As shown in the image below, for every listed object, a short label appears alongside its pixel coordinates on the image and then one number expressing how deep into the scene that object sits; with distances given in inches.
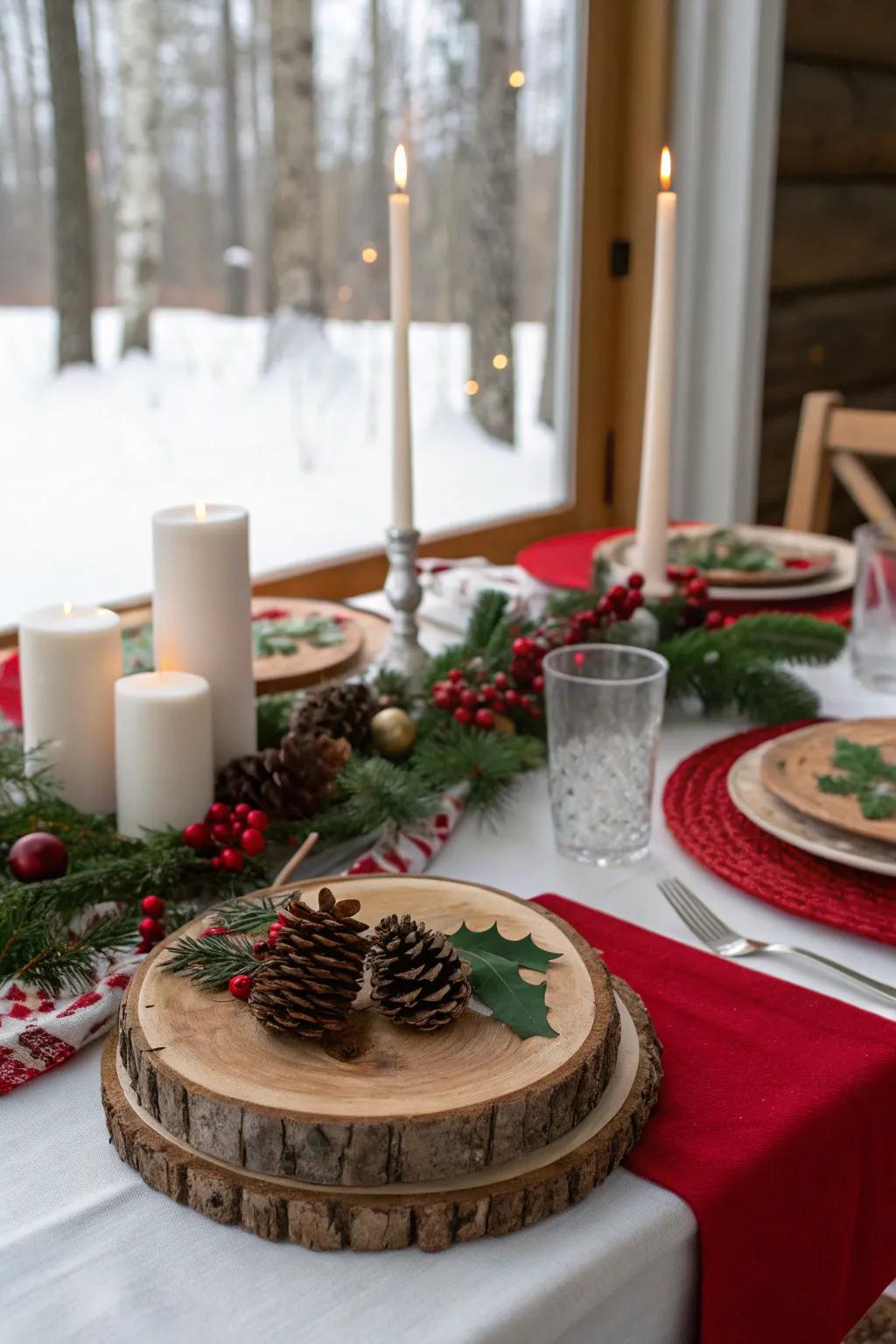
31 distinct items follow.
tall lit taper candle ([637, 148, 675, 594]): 43.8
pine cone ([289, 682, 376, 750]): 35.9
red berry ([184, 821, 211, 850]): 29.4
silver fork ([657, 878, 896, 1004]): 26.4
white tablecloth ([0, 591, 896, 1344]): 17.6
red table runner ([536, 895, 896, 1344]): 20.6
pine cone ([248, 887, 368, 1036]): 20.9
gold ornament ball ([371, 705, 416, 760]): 36.5
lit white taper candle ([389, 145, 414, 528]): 38.0
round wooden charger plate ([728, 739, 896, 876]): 30.6
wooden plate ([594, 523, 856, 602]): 52.2
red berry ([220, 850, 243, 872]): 29.0
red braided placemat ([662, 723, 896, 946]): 29.4
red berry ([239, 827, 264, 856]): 29.2
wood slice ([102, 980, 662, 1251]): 18.7
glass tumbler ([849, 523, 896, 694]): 45.5
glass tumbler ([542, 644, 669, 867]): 32.1
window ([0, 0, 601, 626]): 58.9
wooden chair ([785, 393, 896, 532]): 71.8
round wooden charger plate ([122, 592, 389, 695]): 42.5
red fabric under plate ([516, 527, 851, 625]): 52.7
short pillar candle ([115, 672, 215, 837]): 30.5
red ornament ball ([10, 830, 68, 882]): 28.0
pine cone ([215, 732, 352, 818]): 32.0
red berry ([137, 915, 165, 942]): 26.3
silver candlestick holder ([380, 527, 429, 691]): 41.0
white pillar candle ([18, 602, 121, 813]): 31.7
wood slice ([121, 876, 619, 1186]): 18.9
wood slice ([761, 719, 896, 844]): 31.5
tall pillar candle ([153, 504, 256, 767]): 32.9
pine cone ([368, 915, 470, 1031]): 21.3
